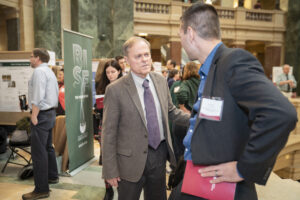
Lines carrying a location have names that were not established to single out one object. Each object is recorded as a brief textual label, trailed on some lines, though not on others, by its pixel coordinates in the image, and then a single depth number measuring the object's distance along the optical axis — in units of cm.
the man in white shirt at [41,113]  266
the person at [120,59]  414
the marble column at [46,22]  721
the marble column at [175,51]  1161
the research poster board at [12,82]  488
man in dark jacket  79
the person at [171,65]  595
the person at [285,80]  709
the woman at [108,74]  310
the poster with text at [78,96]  304
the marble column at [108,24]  821
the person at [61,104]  422
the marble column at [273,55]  1291
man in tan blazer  161
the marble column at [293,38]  1172
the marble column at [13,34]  766
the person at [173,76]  536
